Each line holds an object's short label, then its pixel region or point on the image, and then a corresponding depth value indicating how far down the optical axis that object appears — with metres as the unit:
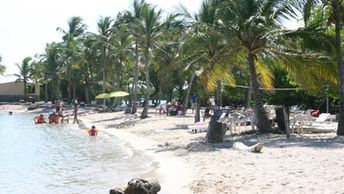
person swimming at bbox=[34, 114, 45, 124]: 31.50
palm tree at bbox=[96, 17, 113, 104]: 39.66
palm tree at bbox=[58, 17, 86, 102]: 50.31
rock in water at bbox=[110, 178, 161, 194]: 7.57
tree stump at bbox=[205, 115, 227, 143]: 13.87
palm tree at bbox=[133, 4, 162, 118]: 28.31
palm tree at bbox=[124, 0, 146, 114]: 29.42
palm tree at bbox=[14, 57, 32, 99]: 62.28
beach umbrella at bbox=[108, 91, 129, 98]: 36.38
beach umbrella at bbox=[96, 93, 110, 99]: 36.72
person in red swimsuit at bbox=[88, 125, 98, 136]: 21.77
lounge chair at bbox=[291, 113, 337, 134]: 15.27
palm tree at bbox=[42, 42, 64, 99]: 54.00
